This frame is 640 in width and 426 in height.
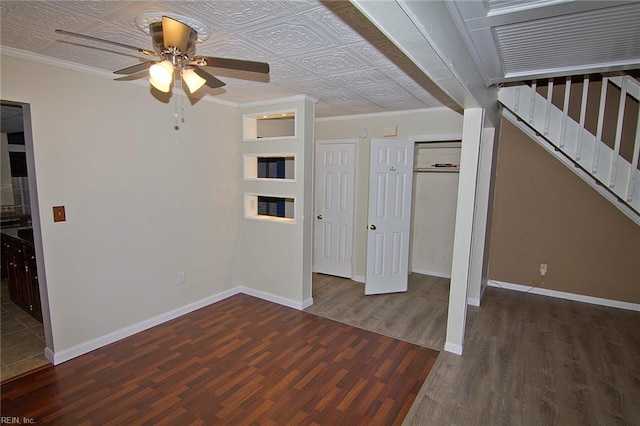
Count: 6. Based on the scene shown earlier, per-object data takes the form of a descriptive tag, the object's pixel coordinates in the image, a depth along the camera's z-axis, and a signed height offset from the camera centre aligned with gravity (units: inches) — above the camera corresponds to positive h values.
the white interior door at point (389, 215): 168.6 -20.0
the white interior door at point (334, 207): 195.9 -18.9
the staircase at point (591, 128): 133.0 +25.4
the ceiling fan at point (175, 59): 69.8 +26.9
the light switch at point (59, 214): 102.3 -14.0
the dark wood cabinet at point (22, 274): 128.2 -43.9
